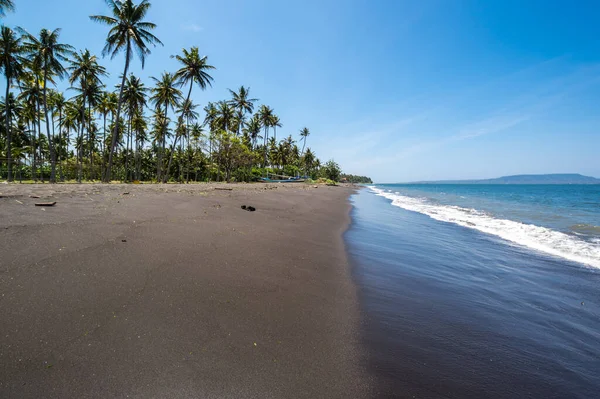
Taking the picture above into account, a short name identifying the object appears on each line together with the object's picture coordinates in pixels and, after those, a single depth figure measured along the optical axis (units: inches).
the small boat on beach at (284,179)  2183.9
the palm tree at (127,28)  919.7
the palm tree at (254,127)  2372.0
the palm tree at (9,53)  999.0
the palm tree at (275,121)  2391.0
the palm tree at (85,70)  1143.6
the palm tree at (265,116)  2340.1
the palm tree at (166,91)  1339.8
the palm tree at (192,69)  1201.4
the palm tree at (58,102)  1518.3
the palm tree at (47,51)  981.2
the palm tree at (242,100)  1968.5
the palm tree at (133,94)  1398.9
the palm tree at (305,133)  3514.0
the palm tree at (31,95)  1124.6
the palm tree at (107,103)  1498.2
